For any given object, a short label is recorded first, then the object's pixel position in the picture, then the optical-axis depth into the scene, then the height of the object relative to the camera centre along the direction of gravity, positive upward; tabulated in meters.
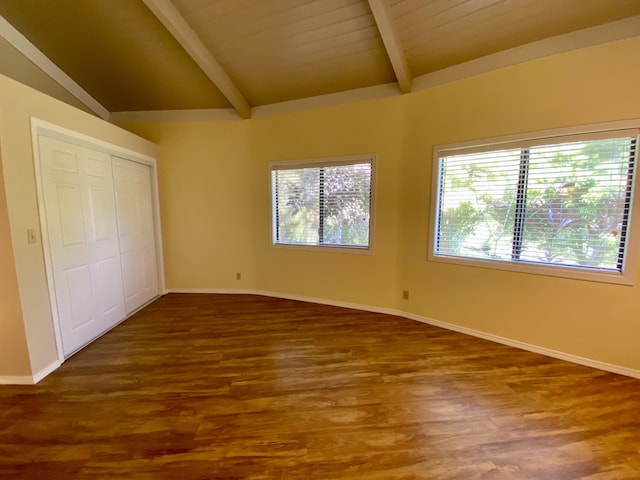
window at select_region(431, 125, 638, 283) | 2.15 +0.08
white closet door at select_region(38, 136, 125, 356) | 2.28 -0.24
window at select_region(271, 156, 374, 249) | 3.38 +0.15
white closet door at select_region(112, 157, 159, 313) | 3.17 -0.22
